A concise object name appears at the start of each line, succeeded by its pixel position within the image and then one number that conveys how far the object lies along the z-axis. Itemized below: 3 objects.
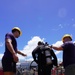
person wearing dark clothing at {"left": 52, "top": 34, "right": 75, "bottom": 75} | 2.83
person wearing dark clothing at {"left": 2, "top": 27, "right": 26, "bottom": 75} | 2.44
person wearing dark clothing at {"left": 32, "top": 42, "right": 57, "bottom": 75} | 2.70
